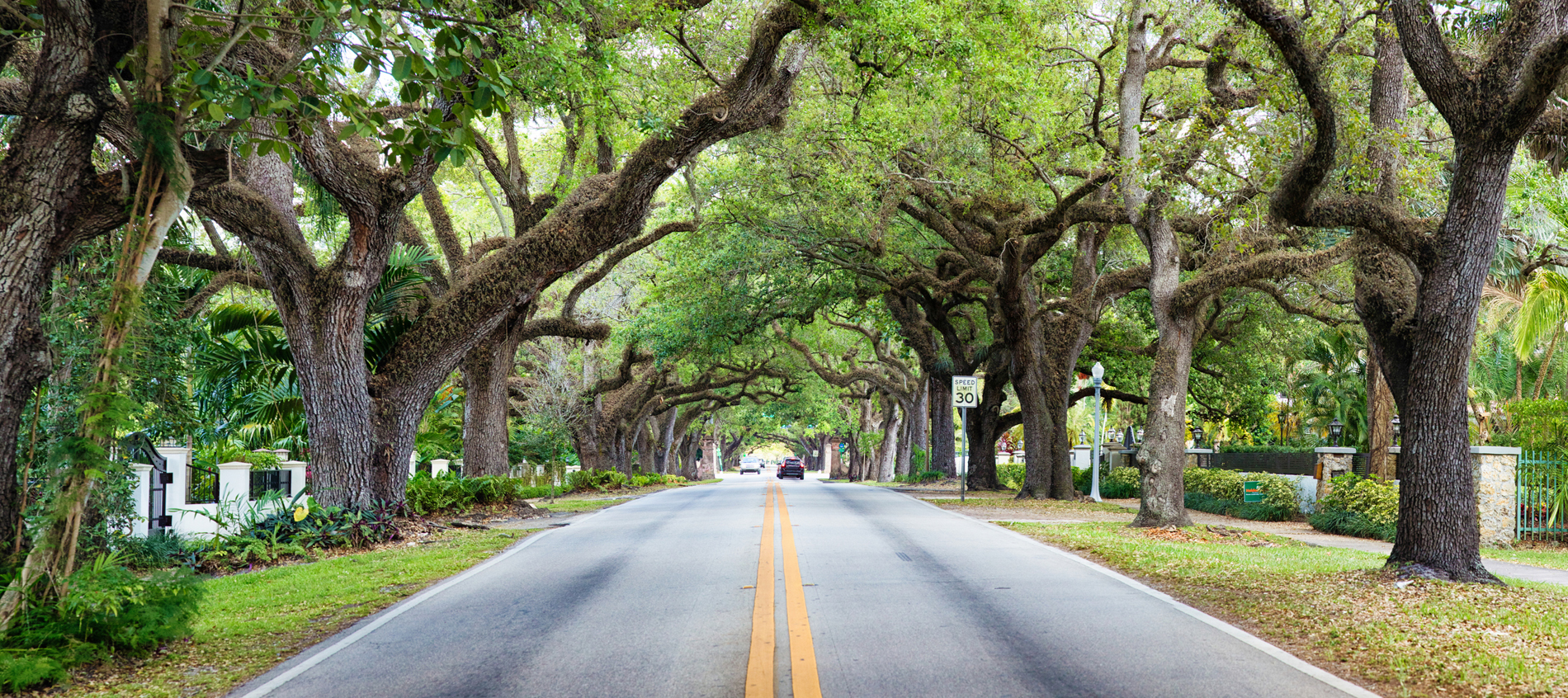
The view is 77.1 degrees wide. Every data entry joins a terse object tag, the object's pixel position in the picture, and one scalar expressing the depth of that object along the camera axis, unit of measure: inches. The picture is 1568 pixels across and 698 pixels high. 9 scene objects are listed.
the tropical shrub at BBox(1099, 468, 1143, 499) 1052.5
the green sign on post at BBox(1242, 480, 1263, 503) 762.8
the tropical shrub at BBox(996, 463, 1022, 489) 1240.2
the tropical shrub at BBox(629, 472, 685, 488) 1482.5
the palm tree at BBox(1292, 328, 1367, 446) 1236.5
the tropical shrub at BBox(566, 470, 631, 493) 1258.0
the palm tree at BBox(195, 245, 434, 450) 596.4
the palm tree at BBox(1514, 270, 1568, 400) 617.9
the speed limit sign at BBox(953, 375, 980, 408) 951.0
